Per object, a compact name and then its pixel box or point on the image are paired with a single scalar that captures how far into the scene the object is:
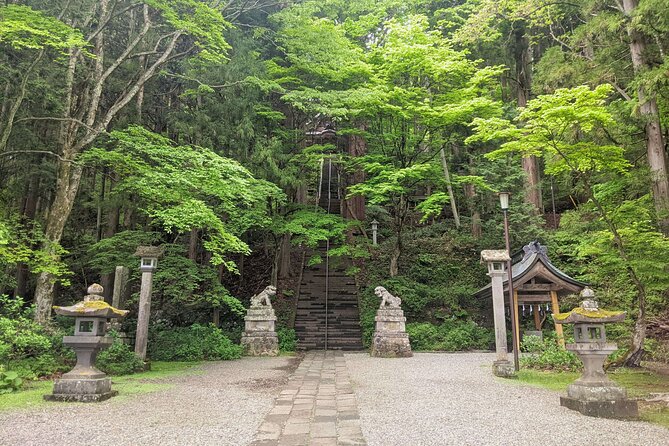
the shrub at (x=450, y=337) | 12.07
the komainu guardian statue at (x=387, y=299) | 10.82
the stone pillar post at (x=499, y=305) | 7.57
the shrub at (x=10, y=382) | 5.95
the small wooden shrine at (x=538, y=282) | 10.42
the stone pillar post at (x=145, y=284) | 8.49
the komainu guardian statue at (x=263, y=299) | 11.46
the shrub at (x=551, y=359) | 8.20
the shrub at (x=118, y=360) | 7.72
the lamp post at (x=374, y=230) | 18.01
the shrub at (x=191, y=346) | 10.02
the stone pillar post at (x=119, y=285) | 9.74
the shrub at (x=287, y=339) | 11.90
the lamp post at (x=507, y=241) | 7.88
